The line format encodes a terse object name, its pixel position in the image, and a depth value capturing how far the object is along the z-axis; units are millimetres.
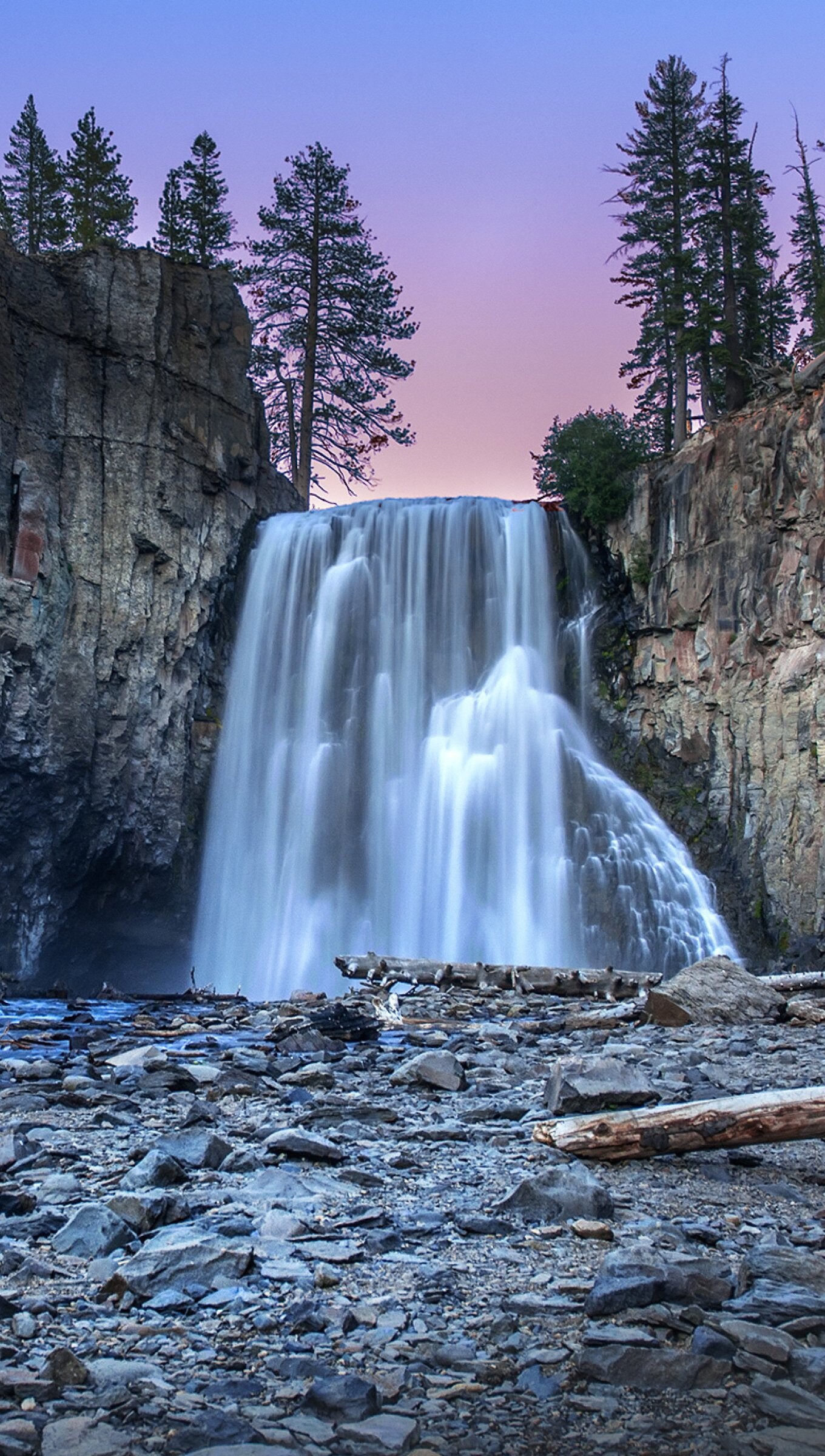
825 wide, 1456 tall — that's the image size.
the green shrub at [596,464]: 22609
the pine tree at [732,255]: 25844
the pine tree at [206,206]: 30734
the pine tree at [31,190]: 31094
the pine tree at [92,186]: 28766
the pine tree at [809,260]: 25594
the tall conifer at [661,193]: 26891
